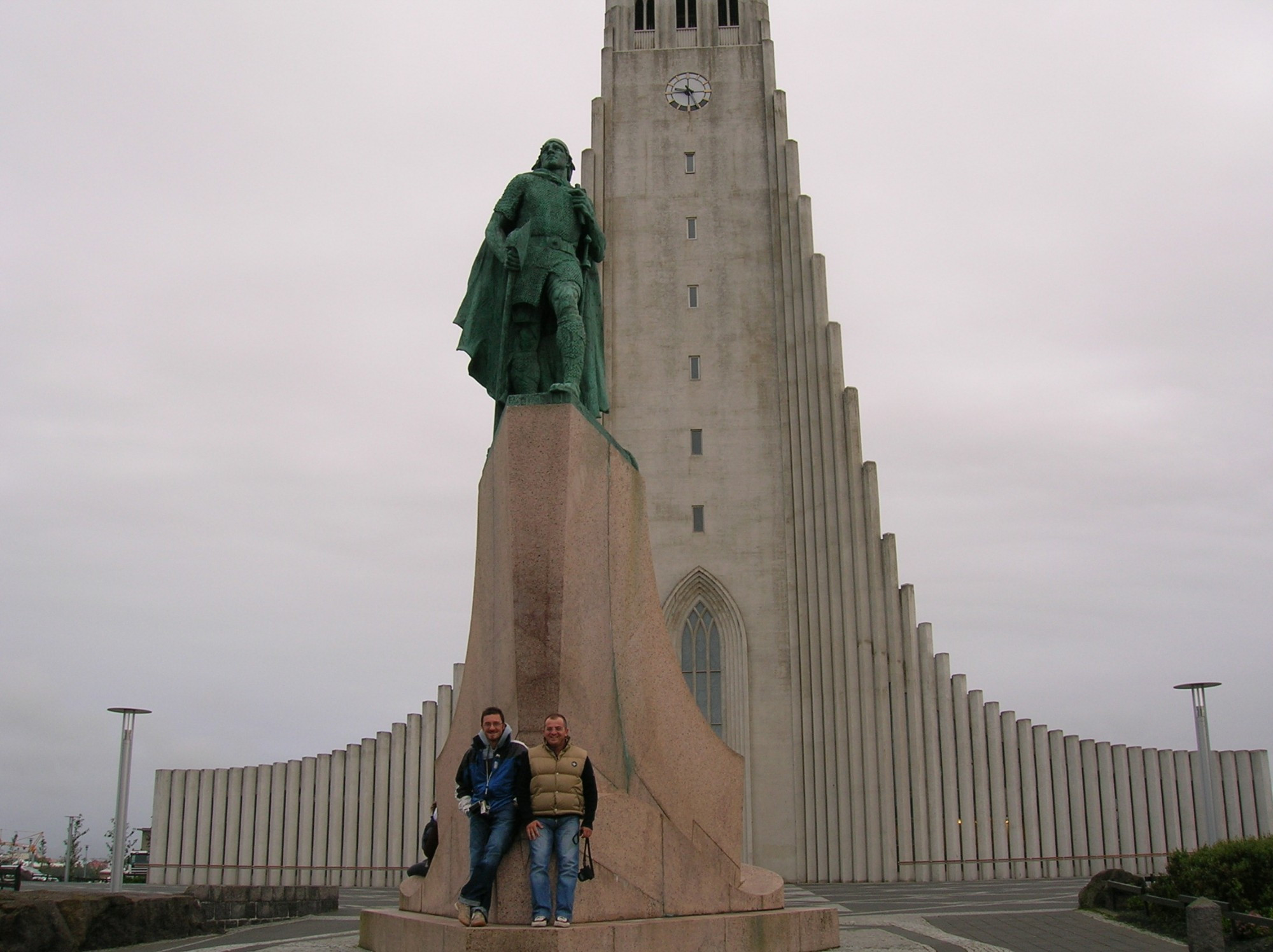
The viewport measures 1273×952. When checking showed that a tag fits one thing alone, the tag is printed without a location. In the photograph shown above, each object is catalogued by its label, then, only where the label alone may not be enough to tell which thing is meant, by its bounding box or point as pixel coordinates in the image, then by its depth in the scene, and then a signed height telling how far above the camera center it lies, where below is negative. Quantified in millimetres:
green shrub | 9984 -1111
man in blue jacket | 6727 -304
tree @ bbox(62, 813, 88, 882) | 33569 -2995
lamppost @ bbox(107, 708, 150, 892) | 20203 -1029
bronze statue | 9227 +3502
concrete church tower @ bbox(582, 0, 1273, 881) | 26969 +5009
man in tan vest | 6631 -349
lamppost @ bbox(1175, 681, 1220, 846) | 21125 +249
